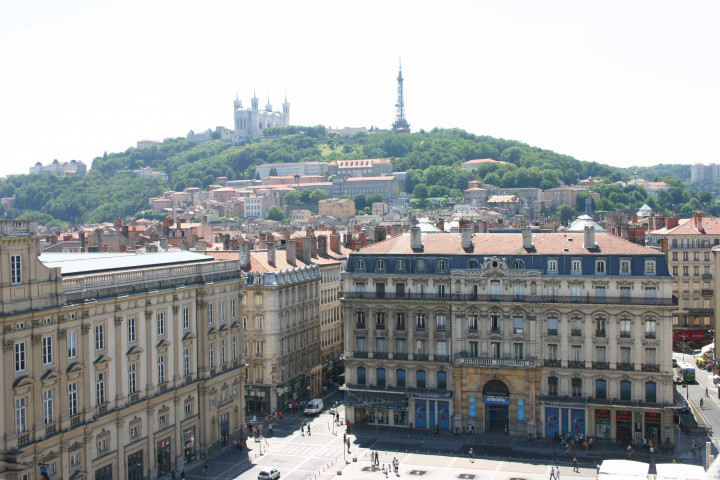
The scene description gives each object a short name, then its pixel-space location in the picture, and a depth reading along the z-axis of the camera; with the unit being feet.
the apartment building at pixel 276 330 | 225.97
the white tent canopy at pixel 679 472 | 119.03
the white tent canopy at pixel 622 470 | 128.98
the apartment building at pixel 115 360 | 133.49
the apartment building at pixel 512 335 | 192.75
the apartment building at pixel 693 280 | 313.53
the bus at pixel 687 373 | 246.27
